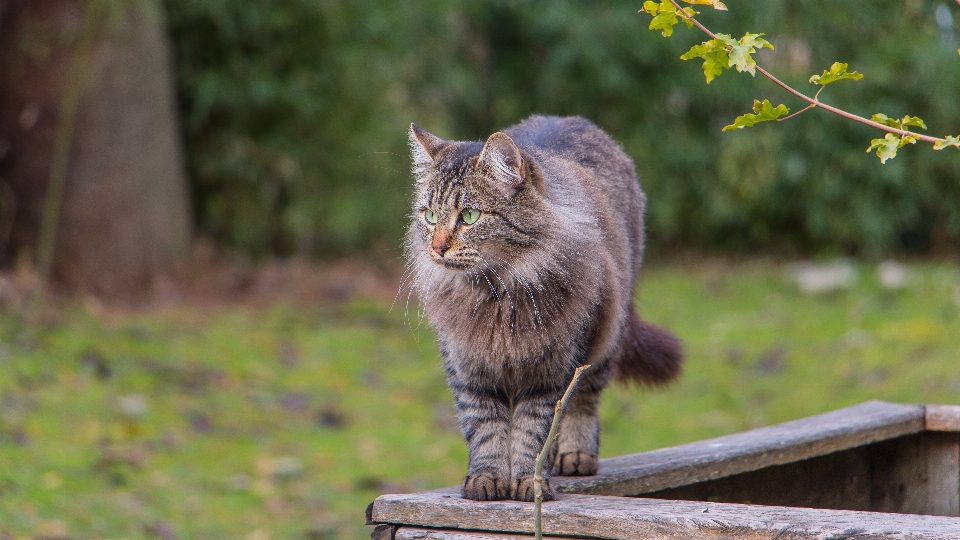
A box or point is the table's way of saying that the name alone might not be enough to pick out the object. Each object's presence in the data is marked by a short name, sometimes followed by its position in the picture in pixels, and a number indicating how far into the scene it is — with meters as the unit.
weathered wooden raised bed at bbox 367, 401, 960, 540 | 3.72
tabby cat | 4.94
